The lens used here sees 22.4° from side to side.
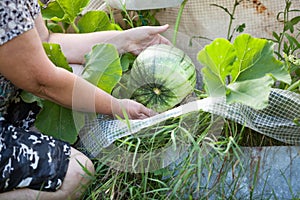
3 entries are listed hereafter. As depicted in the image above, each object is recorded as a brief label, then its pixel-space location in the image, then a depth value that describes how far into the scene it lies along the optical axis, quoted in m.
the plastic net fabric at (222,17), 2.68
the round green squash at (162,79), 2.33
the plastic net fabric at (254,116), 2.12
